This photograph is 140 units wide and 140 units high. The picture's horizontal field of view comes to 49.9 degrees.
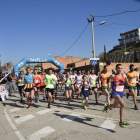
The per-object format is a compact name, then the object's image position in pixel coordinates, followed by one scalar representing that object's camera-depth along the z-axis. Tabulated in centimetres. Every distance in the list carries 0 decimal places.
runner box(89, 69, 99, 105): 799
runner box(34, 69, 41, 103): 912
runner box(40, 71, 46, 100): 981
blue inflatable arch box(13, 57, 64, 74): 2337
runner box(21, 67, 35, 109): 751
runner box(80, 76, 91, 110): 700
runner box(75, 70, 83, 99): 979
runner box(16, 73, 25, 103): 984
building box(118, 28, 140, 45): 6944
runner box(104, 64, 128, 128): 451
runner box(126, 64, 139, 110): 660
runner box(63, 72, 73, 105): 811
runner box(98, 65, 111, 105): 677
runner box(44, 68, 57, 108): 755
